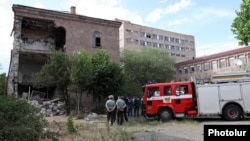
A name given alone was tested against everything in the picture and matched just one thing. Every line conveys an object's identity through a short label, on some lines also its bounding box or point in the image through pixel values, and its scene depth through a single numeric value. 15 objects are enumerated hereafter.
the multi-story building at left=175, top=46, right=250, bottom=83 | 31.99
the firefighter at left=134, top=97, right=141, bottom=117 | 15.34
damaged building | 19.22
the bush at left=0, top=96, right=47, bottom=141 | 5.39
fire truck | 11.21
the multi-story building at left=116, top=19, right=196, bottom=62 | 52.29
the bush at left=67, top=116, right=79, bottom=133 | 7.57
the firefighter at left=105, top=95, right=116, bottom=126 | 10.72
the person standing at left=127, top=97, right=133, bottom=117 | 15.29
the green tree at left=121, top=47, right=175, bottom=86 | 31.68
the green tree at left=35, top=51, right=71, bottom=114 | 16.21
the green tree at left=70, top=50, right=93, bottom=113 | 15.53
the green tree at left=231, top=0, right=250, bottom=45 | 16.18
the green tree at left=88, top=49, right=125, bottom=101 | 17.18
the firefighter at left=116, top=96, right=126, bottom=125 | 10.81
